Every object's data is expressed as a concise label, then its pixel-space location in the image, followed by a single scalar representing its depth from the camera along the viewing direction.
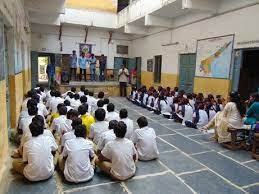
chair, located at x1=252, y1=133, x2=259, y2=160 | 4.55
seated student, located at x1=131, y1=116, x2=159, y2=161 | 4.16
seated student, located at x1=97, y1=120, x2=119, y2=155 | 3.63
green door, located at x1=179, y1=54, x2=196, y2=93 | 9.73
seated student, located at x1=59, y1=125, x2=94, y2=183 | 3.23
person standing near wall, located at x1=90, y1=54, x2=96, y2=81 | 13.36
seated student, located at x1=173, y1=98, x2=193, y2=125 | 7.04
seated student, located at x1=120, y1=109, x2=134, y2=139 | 4.61
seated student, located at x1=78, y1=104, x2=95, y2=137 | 4.73
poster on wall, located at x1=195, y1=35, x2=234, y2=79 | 7.70
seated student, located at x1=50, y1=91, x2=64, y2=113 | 6.35
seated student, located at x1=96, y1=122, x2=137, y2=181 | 3.39
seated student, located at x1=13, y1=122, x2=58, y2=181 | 3.17
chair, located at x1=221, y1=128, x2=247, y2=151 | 5.04
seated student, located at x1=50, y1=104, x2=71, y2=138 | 4.49
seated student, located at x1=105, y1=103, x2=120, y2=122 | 5.06
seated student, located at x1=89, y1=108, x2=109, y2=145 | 4.32
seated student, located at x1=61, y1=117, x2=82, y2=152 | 3.71
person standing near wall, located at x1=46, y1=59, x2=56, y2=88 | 13.72
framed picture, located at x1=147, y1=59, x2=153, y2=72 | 13.47
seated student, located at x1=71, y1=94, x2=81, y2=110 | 6.43
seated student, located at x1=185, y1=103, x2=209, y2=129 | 6.60
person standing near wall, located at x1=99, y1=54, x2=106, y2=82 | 14.06
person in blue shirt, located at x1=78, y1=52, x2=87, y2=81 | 12.57
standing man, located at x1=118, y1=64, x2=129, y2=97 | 12.63
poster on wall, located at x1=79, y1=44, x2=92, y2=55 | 14.94
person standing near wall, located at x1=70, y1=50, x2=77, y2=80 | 12.54
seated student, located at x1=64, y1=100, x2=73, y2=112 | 5.71
